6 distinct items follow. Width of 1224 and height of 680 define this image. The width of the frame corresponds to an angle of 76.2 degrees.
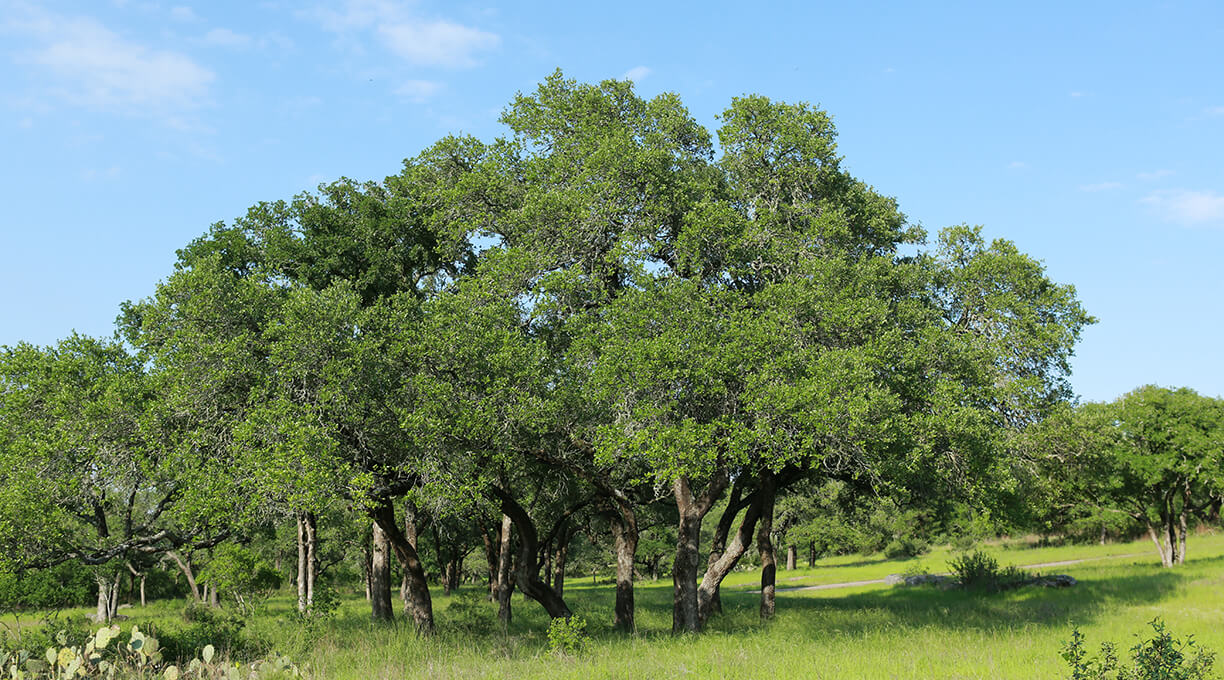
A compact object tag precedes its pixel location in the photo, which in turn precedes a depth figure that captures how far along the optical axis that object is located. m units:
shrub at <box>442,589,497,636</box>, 23.64
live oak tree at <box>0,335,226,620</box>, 17.41
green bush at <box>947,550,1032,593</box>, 38.25
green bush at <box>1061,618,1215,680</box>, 8.84
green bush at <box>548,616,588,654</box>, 16.31
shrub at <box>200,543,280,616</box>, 36.72
